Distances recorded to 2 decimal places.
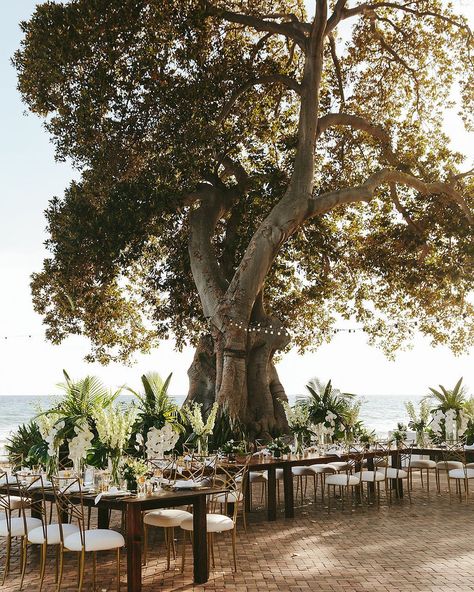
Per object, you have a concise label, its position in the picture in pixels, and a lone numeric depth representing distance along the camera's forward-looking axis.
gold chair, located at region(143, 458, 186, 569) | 6.84
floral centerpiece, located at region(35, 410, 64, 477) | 7.41
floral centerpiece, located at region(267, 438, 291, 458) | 10.07
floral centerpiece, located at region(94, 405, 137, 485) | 6.63
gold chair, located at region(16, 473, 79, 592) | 6.13
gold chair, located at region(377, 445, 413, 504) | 10.66
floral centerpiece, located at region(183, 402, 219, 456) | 9.13
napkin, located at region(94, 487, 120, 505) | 6.18
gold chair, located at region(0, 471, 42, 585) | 6.60
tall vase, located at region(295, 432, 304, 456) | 10.64
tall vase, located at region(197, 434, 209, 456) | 9.37
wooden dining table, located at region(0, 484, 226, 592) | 5.82
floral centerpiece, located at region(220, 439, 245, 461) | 10.12
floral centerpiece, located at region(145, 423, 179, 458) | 7.99
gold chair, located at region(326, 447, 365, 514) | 9.98
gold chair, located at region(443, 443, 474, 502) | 10.82
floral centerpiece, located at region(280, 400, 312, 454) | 11.12
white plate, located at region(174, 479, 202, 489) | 6.81
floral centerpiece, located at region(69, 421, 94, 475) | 7.07
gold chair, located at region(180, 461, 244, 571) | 6.60
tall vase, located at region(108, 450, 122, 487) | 6.75
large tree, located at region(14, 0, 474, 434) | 12.89
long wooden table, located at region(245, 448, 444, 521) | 9.44
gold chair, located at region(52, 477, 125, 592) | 5.86
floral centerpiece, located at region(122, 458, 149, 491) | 6.39
